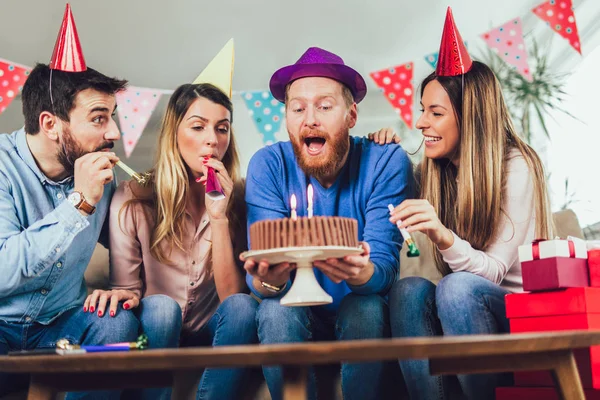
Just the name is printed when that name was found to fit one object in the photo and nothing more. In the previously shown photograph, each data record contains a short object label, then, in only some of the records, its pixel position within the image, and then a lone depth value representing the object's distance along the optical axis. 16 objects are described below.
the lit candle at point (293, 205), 1.40
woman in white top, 1.63
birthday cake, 1.28
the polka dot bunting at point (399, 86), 2.75
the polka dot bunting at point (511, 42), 2.74
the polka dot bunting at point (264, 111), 2.73
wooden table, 0.90
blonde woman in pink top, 2.00
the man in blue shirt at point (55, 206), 1.71
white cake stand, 1.27
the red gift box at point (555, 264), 1.40
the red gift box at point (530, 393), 1.41
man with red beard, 1.79
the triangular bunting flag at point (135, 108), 2.69
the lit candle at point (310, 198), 1.41
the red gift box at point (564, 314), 1.38
